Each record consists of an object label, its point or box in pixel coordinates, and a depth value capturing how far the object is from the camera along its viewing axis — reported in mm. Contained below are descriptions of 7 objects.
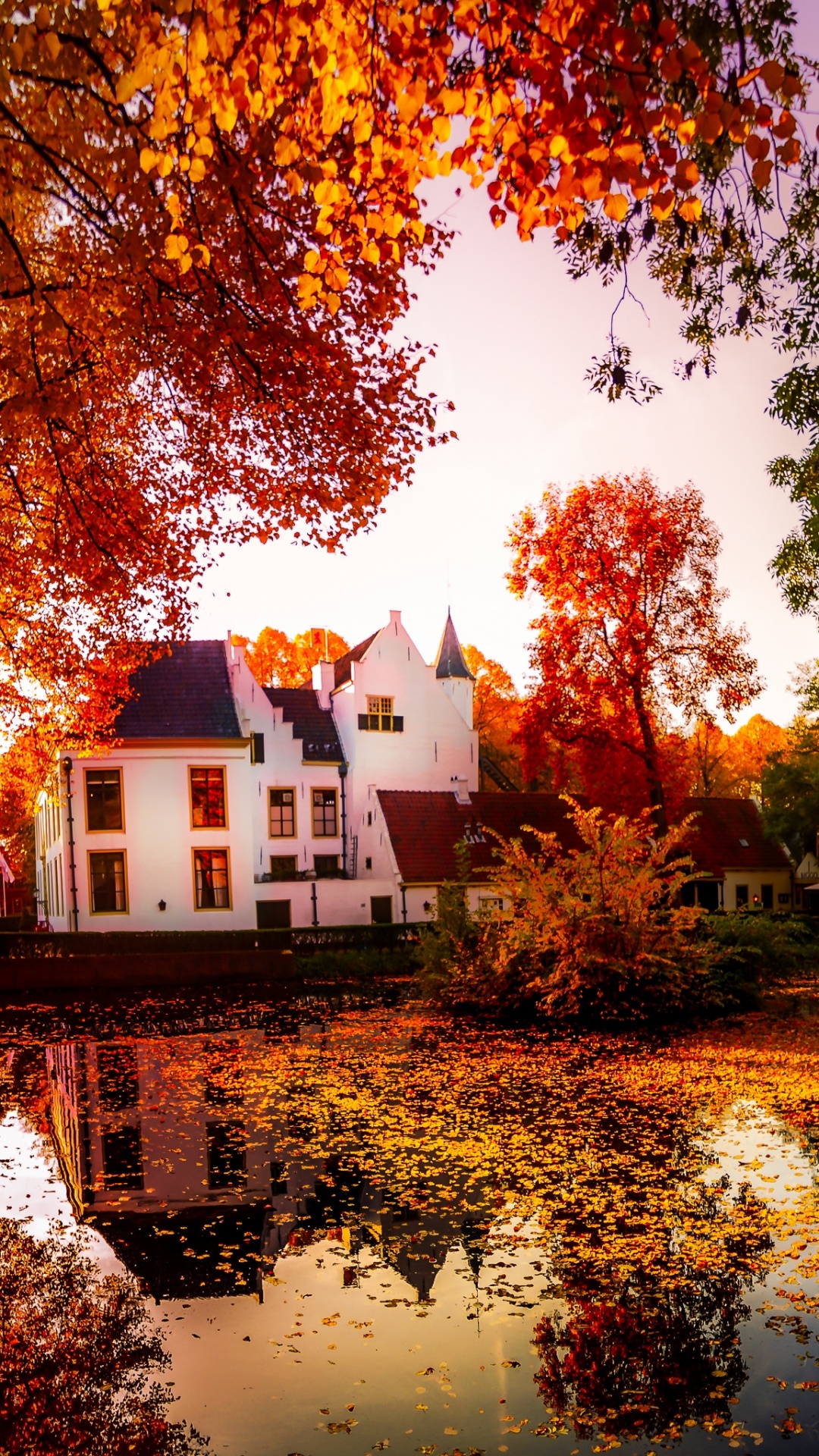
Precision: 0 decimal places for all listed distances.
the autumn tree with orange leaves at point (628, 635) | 27906
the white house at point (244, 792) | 29375
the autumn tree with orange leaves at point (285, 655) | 56031
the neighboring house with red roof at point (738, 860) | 41844
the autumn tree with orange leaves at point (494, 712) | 53156
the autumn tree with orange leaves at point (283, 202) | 4137
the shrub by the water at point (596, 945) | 13500
